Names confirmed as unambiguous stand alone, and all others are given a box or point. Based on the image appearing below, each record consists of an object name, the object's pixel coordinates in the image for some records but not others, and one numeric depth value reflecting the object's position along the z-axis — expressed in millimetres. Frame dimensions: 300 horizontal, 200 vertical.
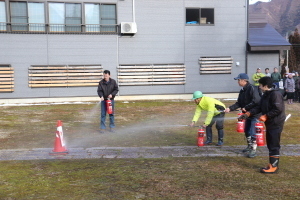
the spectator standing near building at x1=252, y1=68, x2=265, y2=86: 19591
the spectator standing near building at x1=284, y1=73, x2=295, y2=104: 19573
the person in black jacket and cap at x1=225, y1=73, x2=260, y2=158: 8359
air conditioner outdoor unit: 21625
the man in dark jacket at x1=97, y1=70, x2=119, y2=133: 11820
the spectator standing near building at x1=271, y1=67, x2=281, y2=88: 20891
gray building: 21250
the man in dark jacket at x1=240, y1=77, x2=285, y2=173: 6782
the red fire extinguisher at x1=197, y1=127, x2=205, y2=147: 9219
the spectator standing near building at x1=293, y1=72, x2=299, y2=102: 20403
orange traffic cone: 8617
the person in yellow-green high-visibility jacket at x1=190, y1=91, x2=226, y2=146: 9070
